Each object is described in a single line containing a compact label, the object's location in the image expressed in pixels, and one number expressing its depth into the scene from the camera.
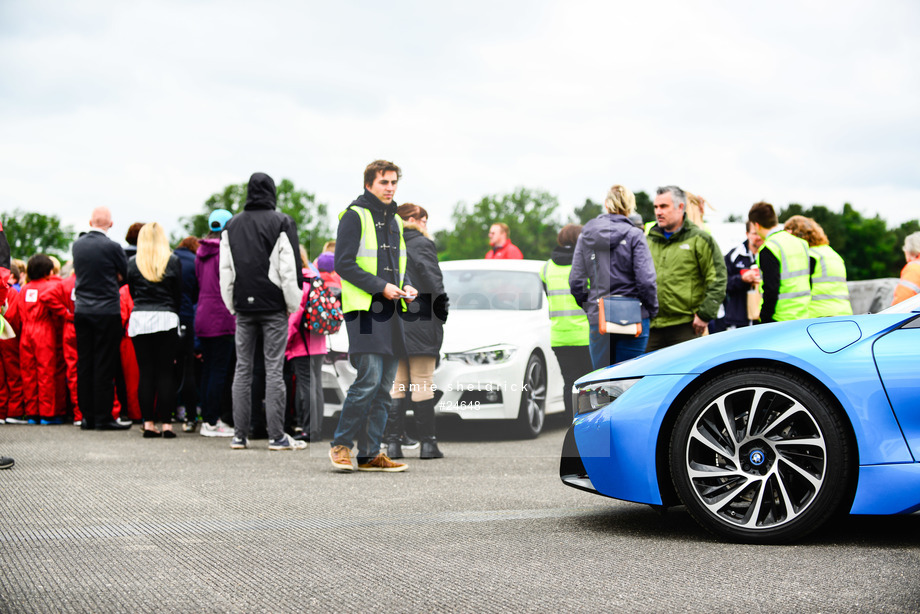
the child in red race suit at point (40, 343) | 11.44
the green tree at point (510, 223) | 109.50
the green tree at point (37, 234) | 98.38
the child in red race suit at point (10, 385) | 11.66
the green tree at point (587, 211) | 131.12
